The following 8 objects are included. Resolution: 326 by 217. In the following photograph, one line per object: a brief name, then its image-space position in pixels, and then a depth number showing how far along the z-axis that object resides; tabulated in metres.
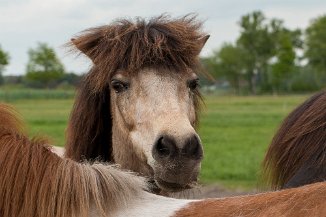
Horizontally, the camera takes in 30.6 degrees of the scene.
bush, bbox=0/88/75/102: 52.03
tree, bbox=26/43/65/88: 53.00
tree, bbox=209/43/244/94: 70.44
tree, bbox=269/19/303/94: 57.59
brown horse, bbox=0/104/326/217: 2.29
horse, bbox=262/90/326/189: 3.82
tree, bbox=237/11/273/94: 65.62
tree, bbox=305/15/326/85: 59.38
